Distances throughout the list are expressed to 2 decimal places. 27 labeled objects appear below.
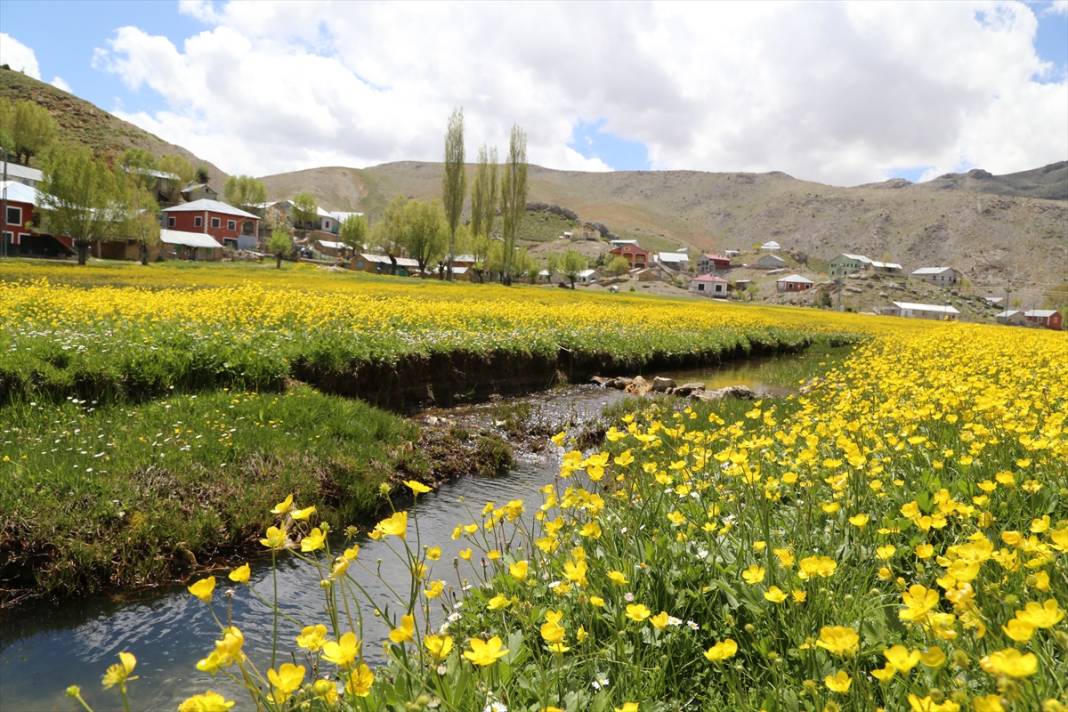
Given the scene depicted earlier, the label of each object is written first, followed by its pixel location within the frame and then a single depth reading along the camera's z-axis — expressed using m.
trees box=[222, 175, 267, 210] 107.56
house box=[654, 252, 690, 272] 152.25
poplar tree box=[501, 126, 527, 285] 72.31
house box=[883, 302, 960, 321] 101.12
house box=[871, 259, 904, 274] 145.00
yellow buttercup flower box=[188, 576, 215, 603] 1.94
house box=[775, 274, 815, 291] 122.88
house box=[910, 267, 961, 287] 140.25
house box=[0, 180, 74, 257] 55.06
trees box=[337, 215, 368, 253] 95.25
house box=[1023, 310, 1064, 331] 98.75
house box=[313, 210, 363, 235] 121.50
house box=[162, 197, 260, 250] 83.25
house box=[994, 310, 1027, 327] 100.06
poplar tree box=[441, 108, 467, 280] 68.88
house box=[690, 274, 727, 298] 117.26
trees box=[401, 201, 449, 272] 73.81
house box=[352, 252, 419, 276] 96.00
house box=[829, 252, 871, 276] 149.50
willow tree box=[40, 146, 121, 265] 45.12
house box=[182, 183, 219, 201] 98.62
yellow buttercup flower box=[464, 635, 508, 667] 1.97
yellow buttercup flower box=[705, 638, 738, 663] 2.10
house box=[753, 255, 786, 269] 154.62
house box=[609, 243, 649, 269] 139.50
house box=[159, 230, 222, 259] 73.00
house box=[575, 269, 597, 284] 112.88
